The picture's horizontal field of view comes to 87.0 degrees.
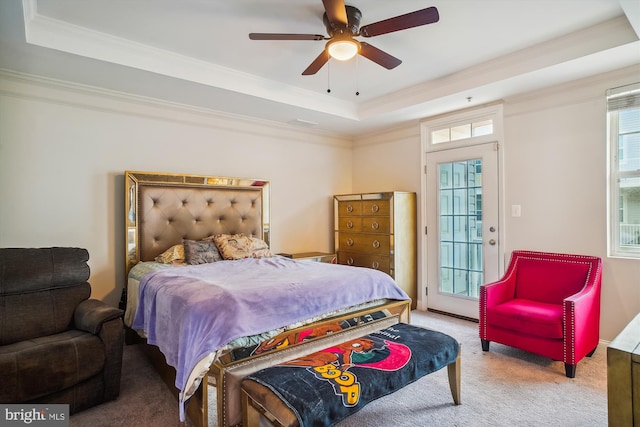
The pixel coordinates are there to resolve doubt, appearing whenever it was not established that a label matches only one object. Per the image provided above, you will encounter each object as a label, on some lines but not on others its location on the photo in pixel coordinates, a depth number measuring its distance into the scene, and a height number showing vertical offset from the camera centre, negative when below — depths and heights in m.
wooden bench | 1.50 -0.83
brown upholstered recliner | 1.96 -0.81
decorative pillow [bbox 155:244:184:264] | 3.26 -0.41
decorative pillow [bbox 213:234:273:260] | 3.54 -0.37
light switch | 3.65 -0.01
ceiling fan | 2.06 +1.19
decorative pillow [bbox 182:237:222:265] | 3.33 -0.39
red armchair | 2.61 -0.85
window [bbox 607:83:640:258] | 2.99 +0.35
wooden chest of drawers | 4.27 -0.30
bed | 1.81 -0.54
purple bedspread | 1.83 -0.56
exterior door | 3.87 -0.18
